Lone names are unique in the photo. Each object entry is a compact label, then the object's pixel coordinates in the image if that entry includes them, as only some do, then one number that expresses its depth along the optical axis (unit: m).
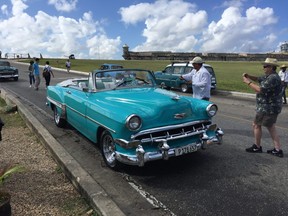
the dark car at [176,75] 13.65
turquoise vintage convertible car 3.52
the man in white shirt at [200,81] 5.10
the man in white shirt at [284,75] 10.74
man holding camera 4.18
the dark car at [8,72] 18.24
